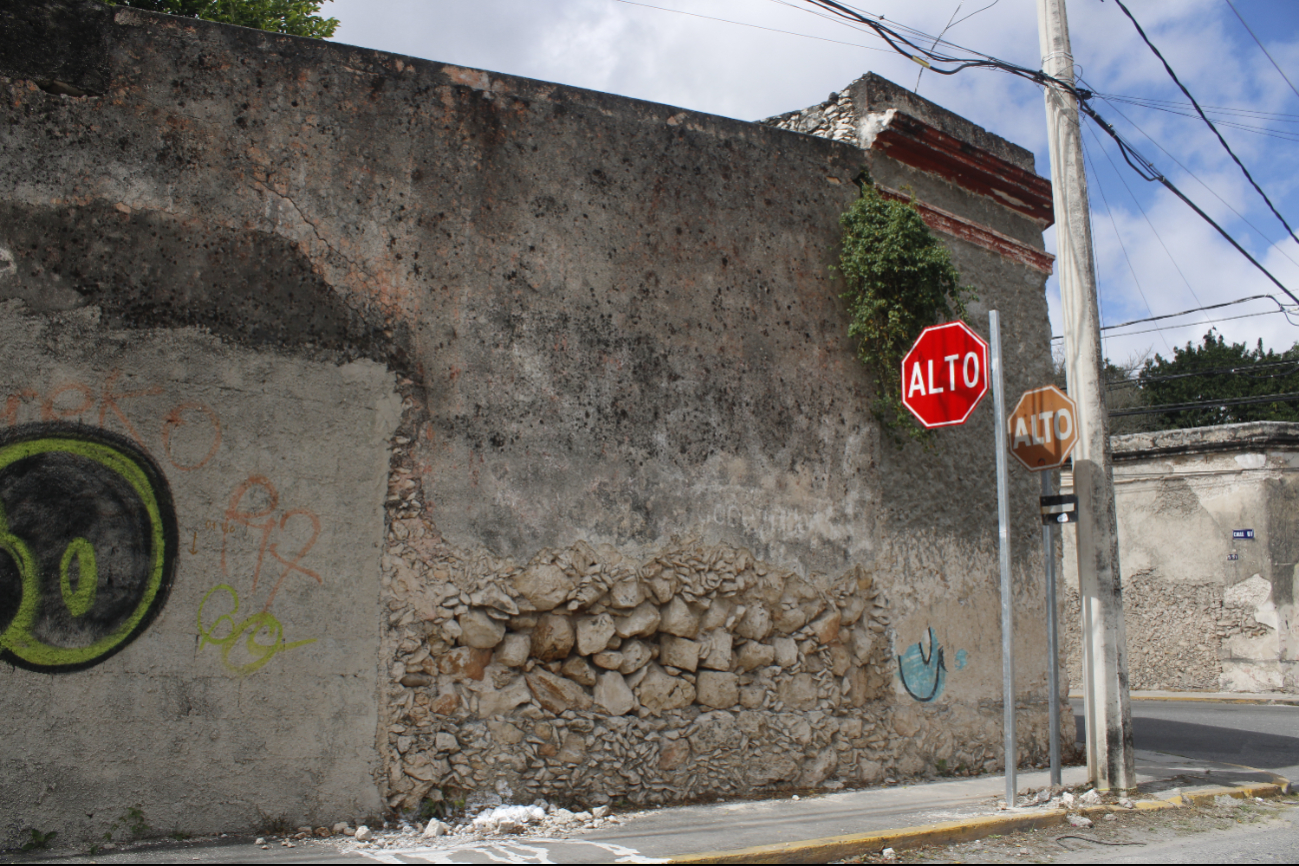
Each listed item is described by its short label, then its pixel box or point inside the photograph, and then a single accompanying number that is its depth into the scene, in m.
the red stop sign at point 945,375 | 6.55
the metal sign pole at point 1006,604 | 5.98
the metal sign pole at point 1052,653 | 6.49
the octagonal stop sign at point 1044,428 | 6.93
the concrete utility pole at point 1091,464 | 6.73
